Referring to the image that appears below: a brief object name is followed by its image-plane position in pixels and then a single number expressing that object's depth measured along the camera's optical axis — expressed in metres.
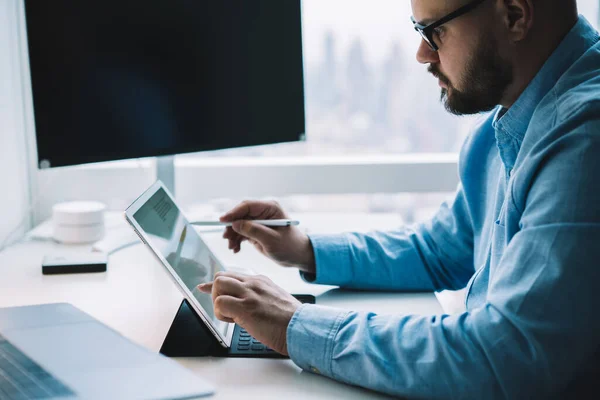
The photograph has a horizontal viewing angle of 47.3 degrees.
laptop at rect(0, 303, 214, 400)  0.70
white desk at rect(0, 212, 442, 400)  0.86
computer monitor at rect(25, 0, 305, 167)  1.22
